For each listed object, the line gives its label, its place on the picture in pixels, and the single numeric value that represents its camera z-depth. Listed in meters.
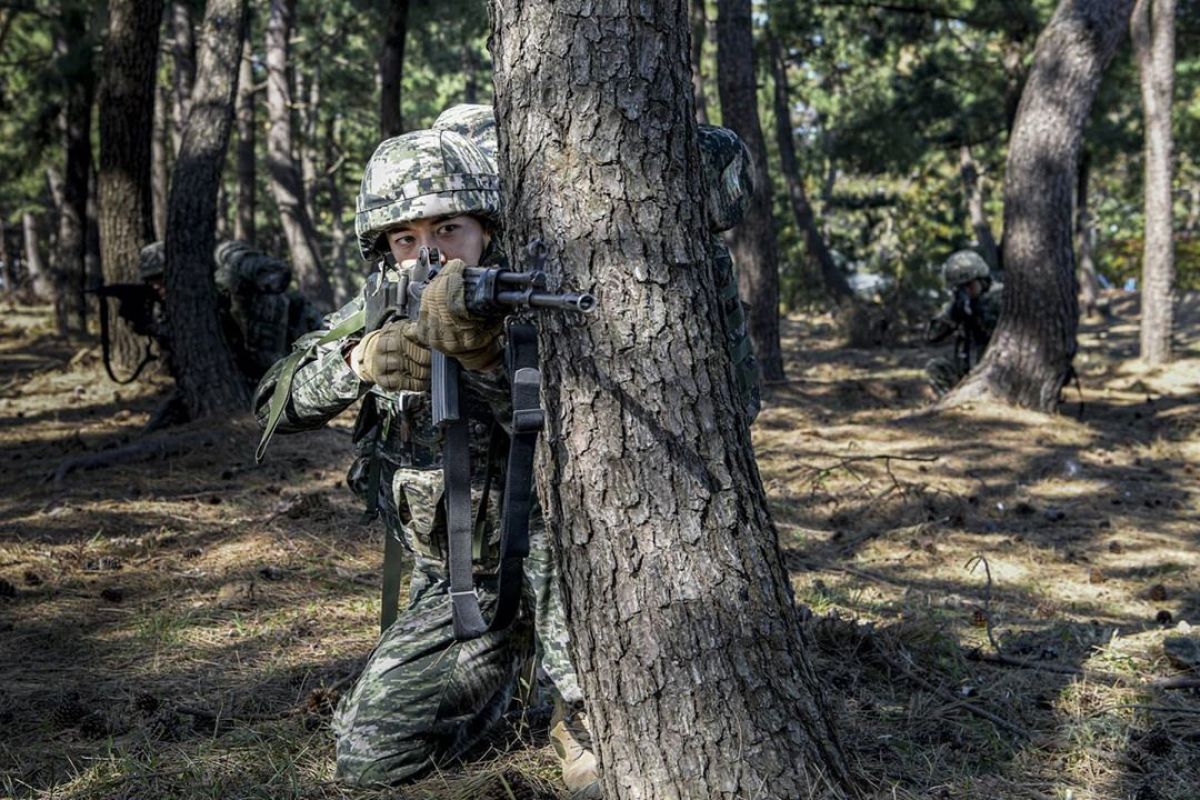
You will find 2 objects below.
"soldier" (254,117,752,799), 3.12
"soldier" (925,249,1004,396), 10.80
